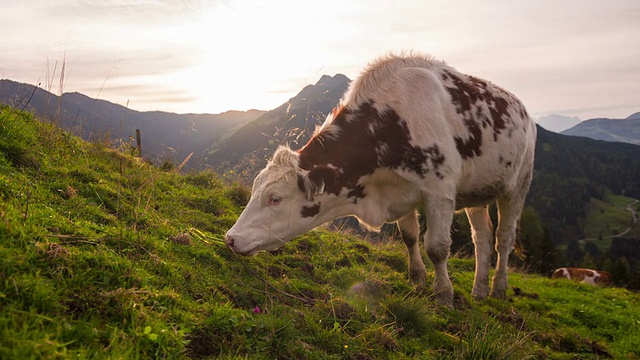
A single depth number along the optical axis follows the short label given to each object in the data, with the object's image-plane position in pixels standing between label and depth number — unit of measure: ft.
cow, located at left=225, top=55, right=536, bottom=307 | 16.05
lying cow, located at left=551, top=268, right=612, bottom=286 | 56.44
